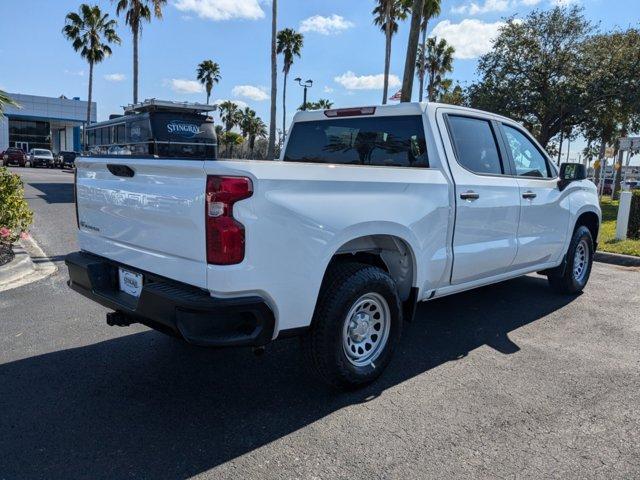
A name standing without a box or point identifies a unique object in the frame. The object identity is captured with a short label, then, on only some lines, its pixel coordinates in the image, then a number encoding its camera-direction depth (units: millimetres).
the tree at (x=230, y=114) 70188
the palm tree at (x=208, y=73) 55312
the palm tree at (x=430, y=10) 23344
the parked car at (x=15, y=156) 40316
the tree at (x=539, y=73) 20812
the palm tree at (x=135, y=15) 28844
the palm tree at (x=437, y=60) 46375
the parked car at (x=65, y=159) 40769
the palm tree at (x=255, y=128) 71062
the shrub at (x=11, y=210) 6906
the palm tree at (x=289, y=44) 41844
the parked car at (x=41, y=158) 40719
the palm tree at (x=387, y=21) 27703
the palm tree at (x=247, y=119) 70750
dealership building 56969
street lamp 23542
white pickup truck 2785
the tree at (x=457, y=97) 24155
